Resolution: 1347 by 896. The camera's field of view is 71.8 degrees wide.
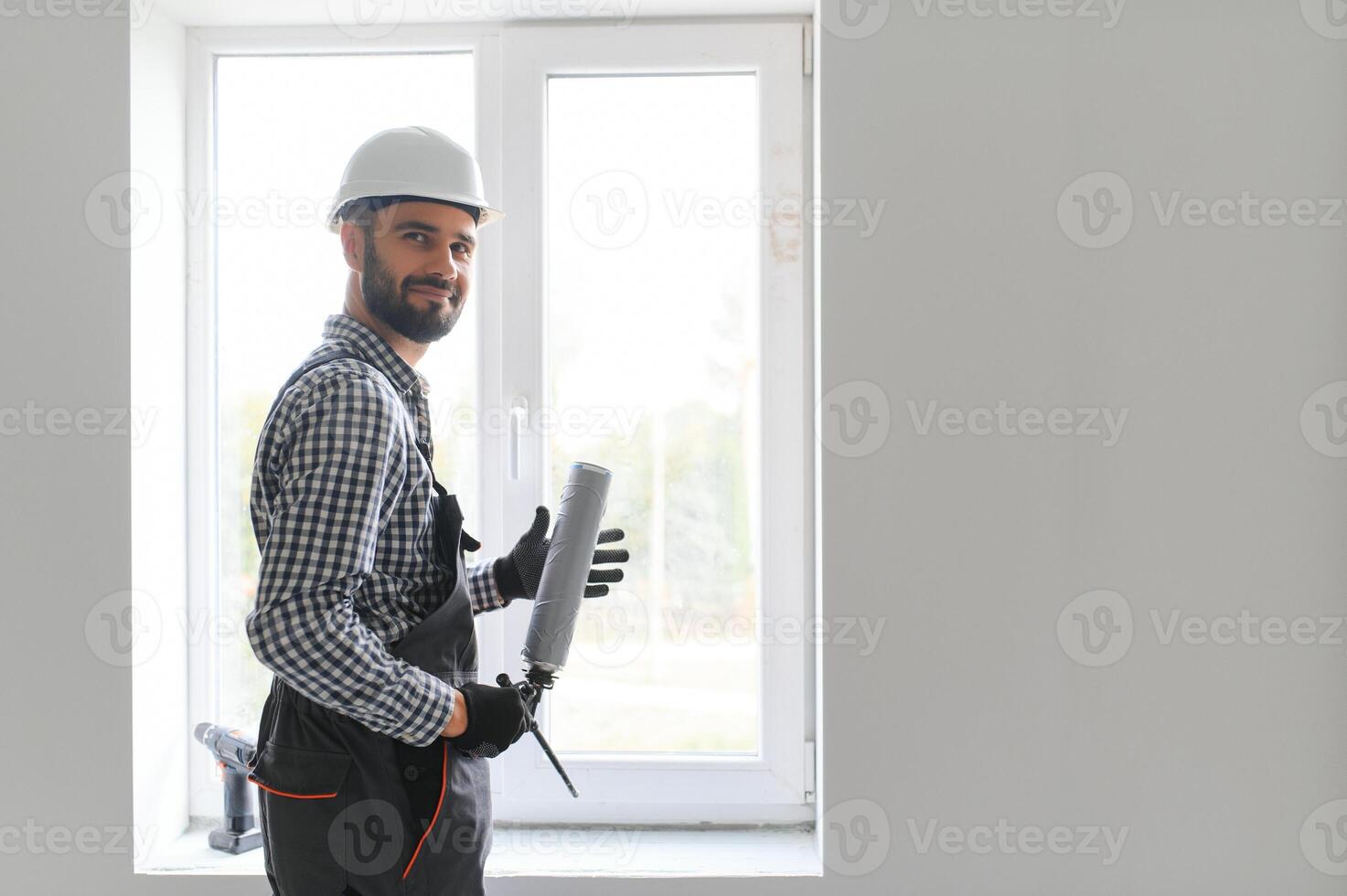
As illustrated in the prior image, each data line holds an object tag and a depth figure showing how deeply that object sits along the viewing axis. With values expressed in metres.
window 1.78
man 1.05
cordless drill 1.59
